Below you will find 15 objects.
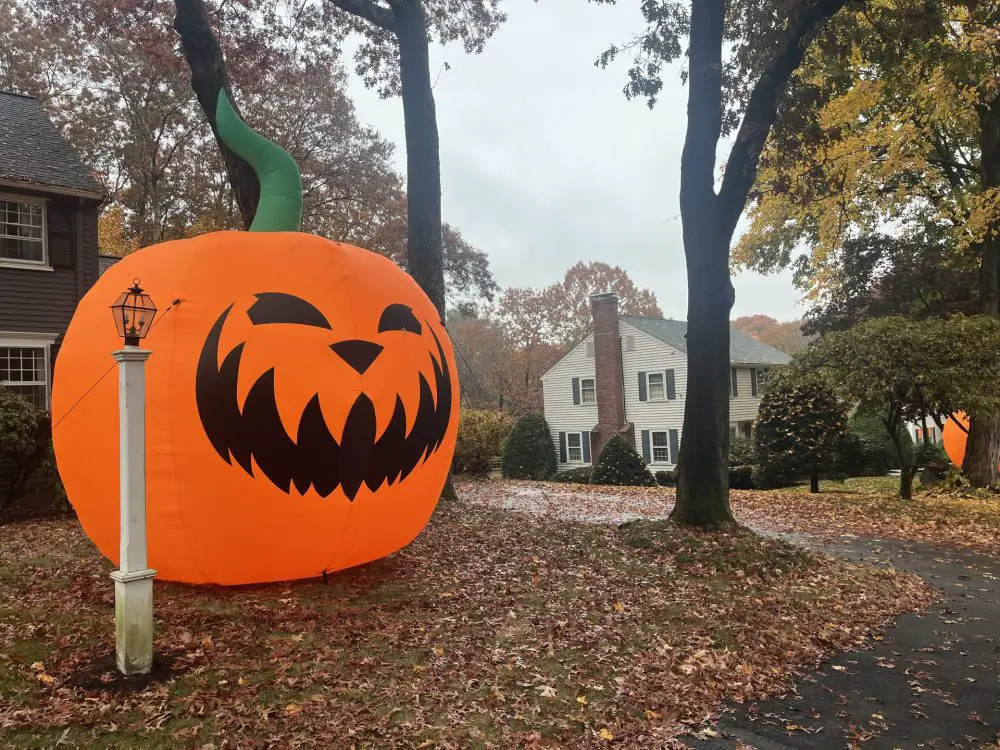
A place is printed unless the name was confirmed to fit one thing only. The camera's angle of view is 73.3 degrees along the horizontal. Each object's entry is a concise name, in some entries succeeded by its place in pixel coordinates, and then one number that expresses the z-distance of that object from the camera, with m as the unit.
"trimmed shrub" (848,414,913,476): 25.84
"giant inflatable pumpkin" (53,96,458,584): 5.30
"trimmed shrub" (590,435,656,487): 22.59
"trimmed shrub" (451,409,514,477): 23.47
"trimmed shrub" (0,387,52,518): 10.80
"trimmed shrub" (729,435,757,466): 25.55
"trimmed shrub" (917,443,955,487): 18.78
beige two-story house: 32.00
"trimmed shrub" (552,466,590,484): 24.42
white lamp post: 4.48
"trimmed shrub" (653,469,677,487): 25.20
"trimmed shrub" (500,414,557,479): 26.19
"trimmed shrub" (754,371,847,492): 20.09
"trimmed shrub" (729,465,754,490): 24.36
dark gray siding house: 13.57
